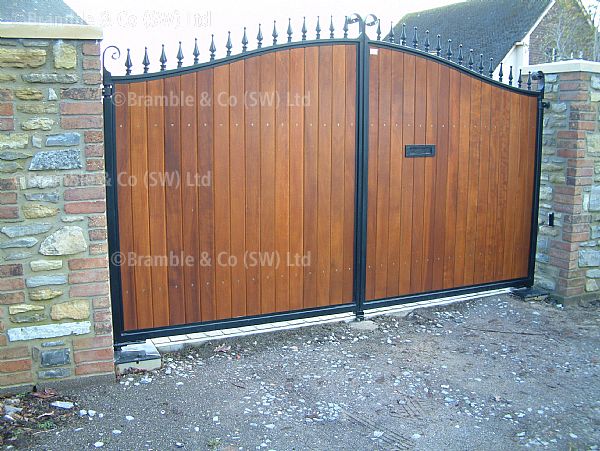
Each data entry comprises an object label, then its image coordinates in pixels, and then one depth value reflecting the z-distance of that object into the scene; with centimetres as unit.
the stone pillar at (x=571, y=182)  590
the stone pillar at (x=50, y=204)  372
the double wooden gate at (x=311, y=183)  443
